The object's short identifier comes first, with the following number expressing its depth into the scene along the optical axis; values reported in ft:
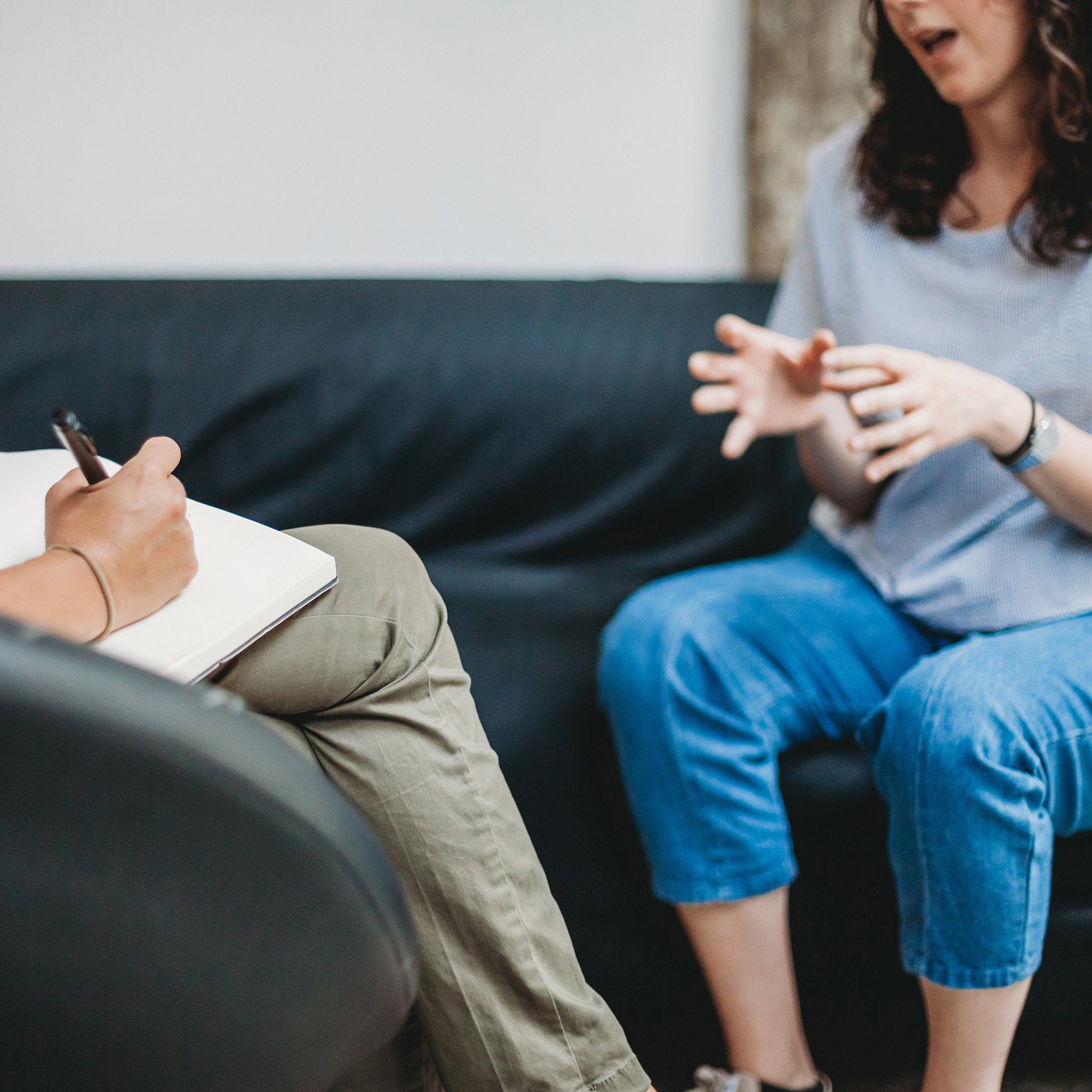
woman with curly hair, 2.56
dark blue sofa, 4.02
